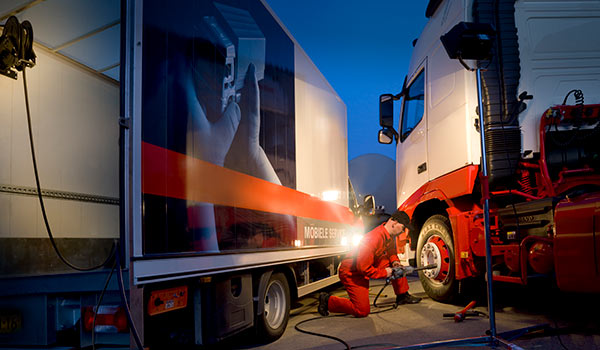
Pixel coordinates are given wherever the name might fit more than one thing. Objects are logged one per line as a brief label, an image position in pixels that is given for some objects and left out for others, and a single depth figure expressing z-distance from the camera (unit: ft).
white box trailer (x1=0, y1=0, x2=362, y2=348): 9.62
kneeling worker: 18.70
